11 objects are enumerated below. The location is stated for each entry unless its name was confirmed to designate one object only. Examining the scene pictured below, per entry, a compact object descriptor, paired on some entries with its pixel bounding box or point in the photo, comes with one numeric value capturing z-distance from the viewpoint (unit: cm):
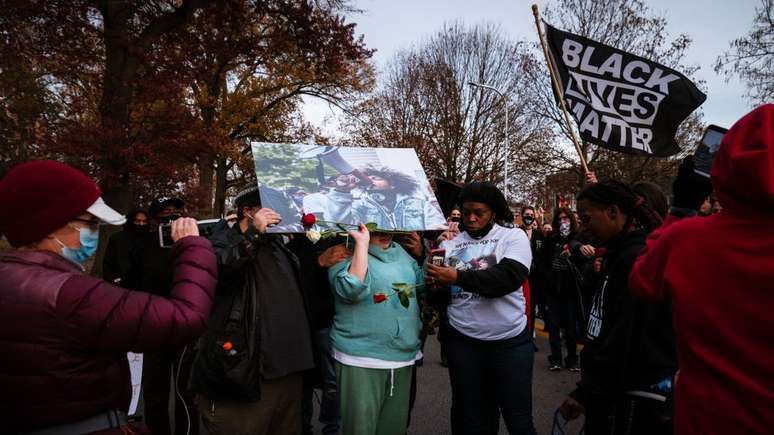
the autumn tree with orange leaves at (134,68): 955
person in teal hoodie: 282
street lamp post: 2066
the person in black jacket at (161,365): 376
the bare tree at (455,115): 2162
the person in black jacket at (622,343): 219
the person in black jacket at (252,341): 273
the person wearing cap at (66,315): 146
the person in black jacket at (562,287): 616
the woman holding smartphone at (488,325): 295
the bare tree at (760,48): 1340
